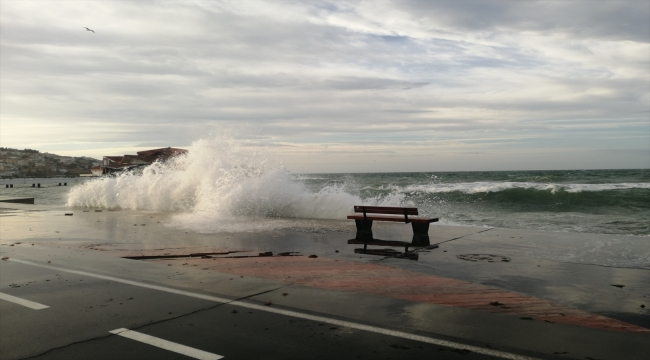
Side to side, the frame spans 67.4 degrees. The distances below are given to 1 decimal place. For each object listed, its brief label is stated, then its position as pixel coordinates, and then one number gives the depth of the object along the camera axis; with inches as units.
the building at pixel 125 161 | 1819.6
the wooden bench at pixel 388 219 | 415.8
